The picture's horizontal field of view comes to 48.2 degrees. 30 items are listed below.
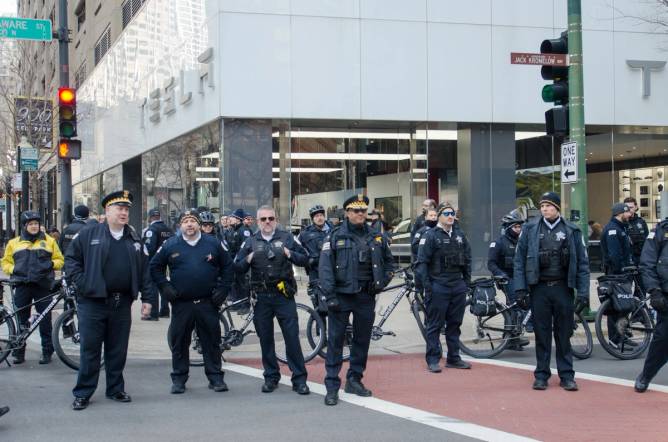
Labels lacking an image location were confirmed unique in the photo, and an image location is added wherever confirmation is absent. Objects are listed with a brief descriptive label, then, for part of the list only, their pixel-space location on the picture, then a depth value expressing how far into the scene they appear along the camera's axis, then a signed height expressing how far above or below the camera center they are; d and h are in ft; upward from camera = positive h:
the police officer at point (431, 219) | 31.32 -0.05
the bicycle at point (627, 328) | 30.40 -4.64
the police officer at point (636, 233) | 39.19 -0.96
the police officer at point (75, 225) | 41.06 -0.10
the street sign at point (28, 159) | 56.08 +4.91
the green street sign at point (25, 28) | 42.22 +11.26
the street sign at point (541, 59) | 35.83 +7.67
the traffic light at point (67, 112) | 42.88 +6.42
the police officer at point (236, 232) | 45.27 -0.69
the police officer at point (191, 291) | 24.94 -2.35
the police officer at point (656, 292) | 23.99 -2.49
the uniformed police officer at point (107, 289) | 23.38 -2.12
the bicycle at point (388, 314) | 30.60 -4.28
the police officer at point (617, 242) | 36.68 -1.33
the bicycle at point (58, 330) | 28.53 -4.21
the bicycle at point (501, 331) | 30.96 -4.82
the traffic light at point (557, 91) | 37.06 +6.27
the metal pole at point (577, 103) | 36.91 +5.60
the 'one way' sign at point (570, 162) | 36.47 +2.64
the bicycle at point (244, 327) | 29.76 -4.30
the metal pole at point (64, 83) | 45.73 +8.75
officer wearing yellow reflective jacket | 30.96 -2.00
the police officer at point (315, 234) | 36.45 -0.71
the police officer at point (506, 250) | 32.50 -1.45
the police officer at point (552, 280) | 25.23 -2.18
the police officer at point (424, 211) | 35.96 +0.37
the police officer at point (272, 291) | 24.90 -2.38
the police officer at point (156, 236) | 41.00 -0.79
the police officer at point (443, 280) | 28.71 -2.39
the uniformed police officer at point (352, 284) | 23.62 -2.06
